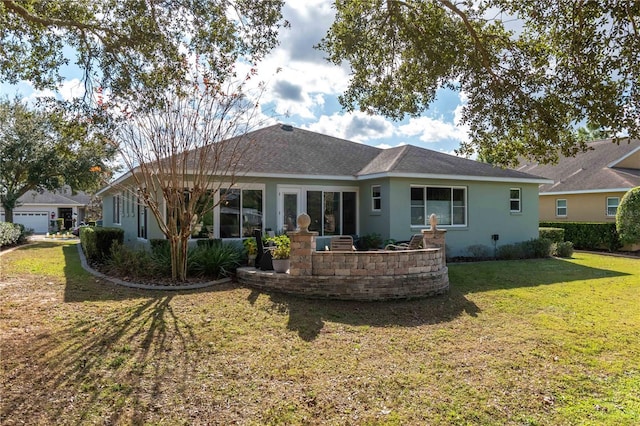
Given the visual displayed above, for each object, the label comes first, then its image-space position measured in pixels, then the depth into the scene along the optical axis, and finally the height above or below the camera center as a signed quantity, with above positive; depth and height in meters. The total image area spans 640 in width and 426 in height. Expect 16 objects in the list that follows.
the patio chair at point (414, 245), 11.90 -0.73
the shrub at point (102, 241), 13.21 -0.61
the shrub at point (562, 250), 17.05 -1.28
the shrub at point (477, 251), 16.17 -1.23
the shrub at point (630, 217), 17.97 +0.04
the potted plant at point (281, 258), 9.62 -0.87
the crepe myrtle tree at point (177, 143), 9.99 +1.93
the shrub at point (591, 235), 19.75 -0.82
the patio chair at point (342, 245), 11.34 -0.68
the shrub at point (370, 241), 14.70 -0.76
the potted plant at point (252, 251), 11.01 -0.80
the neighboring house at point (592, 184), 21.45 +1.82
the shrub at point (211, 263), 10.50 -1.06
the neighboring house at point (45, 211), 39.88 +1.07
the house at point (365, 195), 14.43 +0.91
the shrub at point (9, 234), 18.36 -0.53
